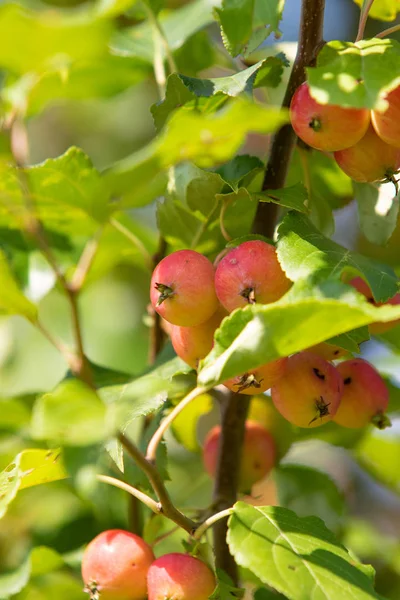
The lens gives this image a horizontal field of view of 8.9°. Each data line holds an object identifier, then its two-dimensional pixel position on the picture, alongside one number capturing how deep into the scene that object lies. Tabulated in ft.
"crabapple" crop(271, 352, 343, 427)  2.75
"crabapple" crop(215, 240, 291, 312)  2.69
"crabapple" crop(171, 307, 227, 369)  2.76
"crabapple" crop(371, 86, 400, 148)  2.66
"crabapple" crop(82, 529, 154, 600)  2.77
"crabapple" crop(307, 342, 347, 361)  2.80
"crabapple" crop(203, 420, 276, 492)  3.07
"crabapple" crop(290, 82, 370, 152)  2.67
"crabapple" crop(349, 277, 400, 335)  2.83
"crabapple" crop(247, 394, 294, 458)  3.14
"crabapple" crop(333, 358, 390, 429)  2.88
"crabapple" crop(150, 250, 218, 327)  2.72
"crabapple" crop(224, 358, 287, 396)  2.70
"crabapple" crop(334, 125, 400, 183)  2.72
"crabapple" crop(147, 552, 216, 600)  2.70
